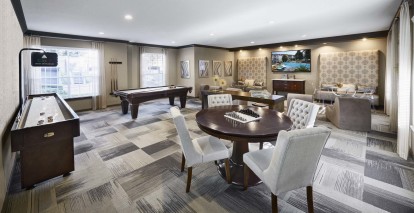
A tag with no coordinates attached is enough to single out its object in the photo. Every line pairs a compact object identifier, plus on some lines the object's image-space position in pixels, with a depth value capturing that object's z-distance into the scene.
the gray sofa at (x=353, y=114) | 4.23
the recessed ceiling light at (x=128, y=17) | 4.36
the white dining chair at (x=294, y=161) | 1.49
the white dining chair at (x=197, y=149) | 2.06
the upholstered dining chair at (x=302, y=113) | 2.87
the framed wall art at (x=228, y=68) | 10.48
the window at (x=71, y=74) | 6.28
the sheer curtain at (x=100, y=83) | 6.97
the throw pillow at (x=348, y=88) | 7.04
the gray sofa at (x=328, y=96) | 6.62
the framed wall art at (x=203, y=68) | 9.22
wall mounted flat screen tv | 8.41
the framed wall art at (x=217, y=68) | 9.94
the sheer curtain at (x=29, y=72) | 5.59
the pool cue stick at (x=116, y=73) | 7.51
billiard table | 5.33
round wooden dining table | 1.96
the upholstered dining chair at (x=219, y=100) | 3.87
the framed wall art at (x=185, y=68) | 9.32
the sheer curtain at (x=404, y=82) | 2.93
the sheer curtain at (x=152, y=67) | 8.59
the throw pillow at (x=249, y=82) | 9.90
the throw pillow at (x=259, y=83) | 9.72
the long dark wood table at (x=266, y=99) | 4.33
